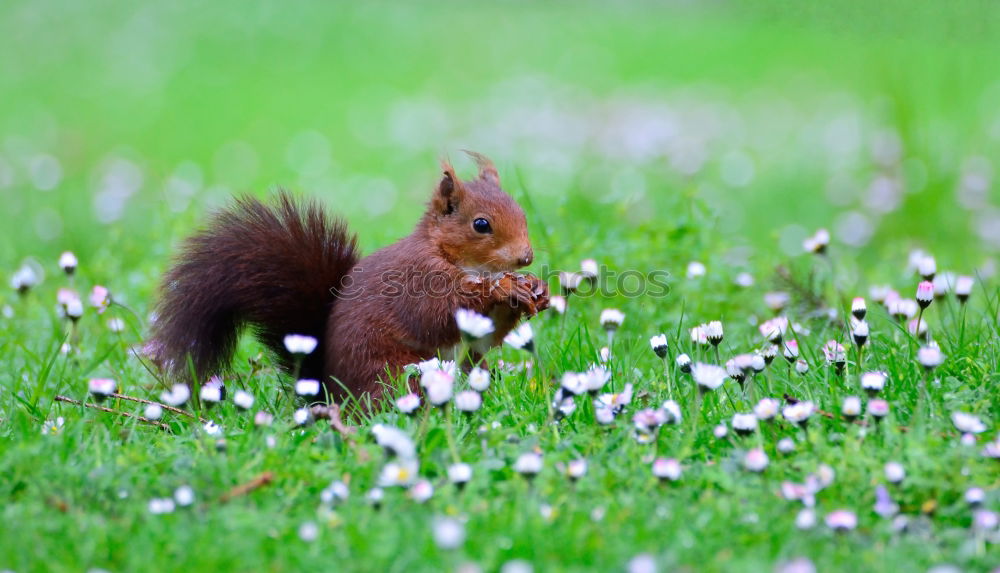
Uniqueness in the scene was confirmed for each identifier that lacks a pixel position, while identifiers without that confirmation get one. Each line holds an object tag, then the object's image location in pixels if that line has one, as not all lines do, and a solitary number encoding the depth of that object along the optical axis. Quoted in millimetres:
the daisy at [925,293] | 6004
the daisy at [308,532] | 4414
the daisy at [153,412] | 5609
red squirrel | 6109
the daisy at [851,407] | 5187
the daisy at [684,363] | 5922
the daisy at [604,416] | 5289
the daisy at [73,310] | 6418
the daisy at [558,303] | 6894
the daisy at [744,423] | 5198
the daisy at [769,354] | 5969
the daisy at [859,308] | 6043
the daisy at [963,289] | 6418
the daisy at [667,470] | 4875
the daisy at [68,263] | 7012
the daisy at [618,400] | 5516
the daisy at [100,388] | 5508
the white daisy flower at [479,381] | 5383
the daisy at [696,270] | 7758
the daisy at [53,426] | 5589
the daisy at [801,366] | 6051
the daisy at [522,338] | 5715
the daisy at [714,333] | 6012
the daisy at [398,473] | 4734
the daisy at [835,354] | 5867
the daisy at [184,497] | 4789
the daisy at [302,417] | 5449
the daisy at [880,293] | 7340
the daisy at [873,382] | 5211
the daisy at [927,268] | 6375
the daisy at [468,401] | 5137
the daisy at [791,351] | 6121
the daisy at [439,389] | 5023
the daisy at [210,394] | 5586
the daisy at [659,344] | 5906
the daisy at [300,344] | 5566
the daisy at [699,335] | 6148
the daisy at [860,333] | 5816
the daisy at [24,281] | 7070
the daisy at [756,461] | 4855
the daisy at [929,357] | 5293
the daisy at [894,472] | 4738
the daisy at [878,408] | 5133
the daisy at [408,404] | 5297
